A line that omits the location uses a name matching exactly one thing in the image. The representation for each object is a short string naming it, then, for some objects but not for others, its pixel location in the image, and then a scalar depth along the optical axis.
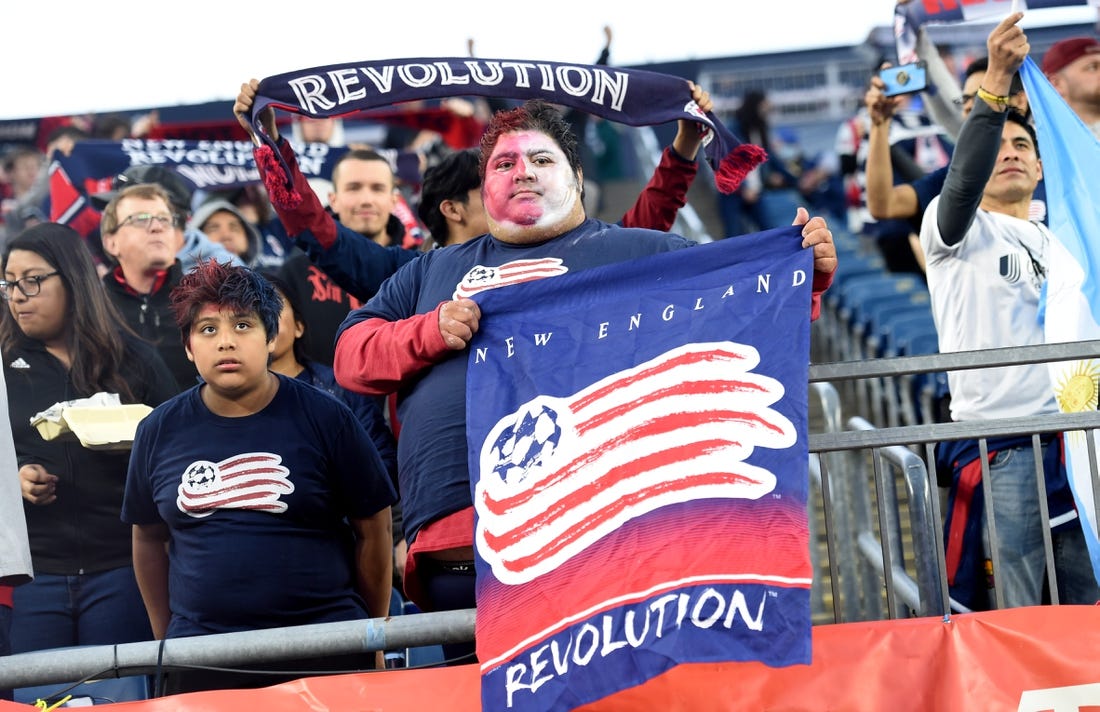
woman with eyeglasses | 4.45
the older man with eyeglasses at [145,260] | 5.52
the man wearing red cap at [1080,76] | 5.35
